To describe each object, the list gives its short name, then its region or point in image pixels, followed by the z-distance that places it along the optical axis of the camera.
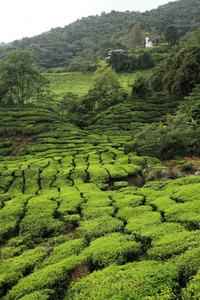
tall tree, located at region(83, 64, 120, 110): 39.25
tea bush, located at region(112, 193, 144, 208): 9.69
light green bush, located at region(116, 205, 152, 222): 8.65
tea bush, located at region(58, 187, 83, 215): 9.97
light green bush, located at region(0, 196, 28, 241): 9.05
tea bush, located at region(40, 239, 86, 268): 6.92
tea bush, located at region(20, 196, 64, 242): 8.79
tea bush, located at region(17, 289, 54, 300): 5.39
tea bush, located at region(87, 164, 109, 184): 13.79
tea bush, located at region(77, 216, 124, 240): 7.94
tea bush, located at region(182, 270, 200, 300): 3.96
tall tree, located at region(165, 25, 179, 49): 82.06
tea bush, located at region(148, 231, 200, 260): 5.58
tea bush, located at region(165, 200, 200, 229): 6.86
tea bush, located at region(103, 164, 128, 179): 13.79
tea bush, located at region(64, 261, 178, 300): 4.37
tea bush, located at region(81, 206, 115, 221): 9.22
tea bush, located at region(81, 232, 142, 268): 6.21
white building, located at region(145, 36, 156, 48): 98.15
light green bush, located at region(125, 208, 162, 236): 7.34
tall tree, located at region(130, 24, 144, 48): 93.92
